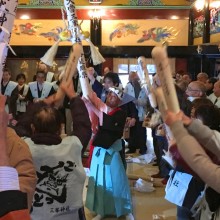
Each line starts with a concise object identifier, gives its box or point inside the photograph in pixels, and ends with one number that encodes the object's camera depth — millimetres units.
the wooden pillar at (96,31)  10109
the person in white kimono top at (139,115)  6871
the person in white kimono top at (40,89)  6602
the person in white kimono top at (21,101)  6840
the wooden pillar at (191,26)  10008
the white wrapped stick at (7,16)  1612
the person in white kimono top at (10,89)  6348
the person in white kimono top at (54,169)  2090
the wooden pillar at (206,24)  8727
